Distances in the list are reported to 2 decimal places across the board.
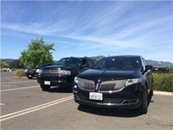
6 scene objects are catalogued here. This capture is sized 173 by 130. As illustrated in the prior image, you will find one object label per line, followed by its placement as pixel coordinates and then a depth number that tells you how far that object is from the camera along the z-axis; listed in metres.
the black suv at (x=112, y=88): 3.33
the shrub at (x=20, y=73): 15.87
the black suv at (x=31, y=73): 13.28
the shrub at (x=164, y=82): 6.62
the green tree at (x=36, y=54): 21.80
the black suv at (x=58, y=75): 5.84
